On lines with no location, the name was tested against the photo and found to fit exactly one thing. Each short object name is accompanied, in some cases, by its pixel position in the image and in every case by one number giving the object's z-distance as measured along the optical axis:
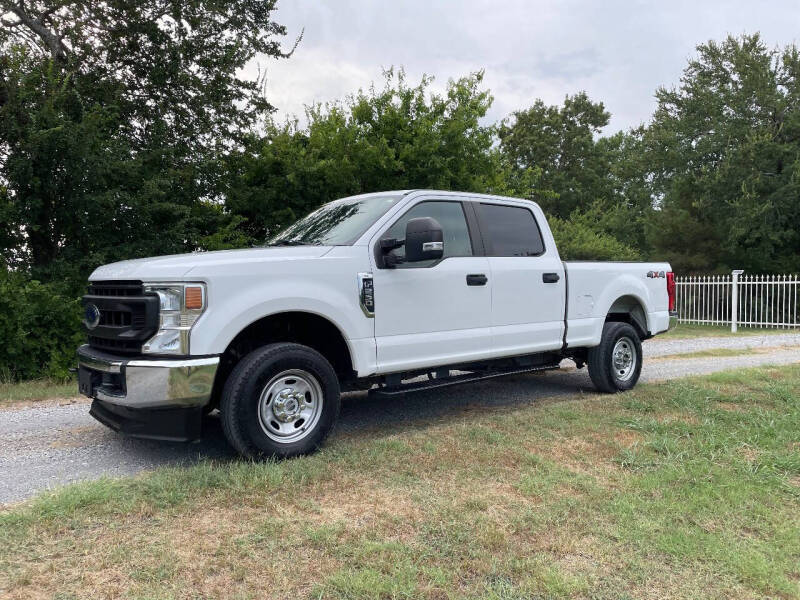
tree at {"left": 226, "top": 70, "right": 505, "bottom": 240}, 12.05
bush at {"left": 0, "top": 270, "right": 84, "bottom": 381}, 7.78
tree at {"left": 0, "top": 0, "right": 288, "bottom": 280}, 9.21
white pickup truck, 4.08
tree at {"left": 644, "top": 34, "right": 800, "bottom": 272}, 22.16
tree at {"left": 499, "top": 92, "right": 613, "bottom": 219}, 45.00
